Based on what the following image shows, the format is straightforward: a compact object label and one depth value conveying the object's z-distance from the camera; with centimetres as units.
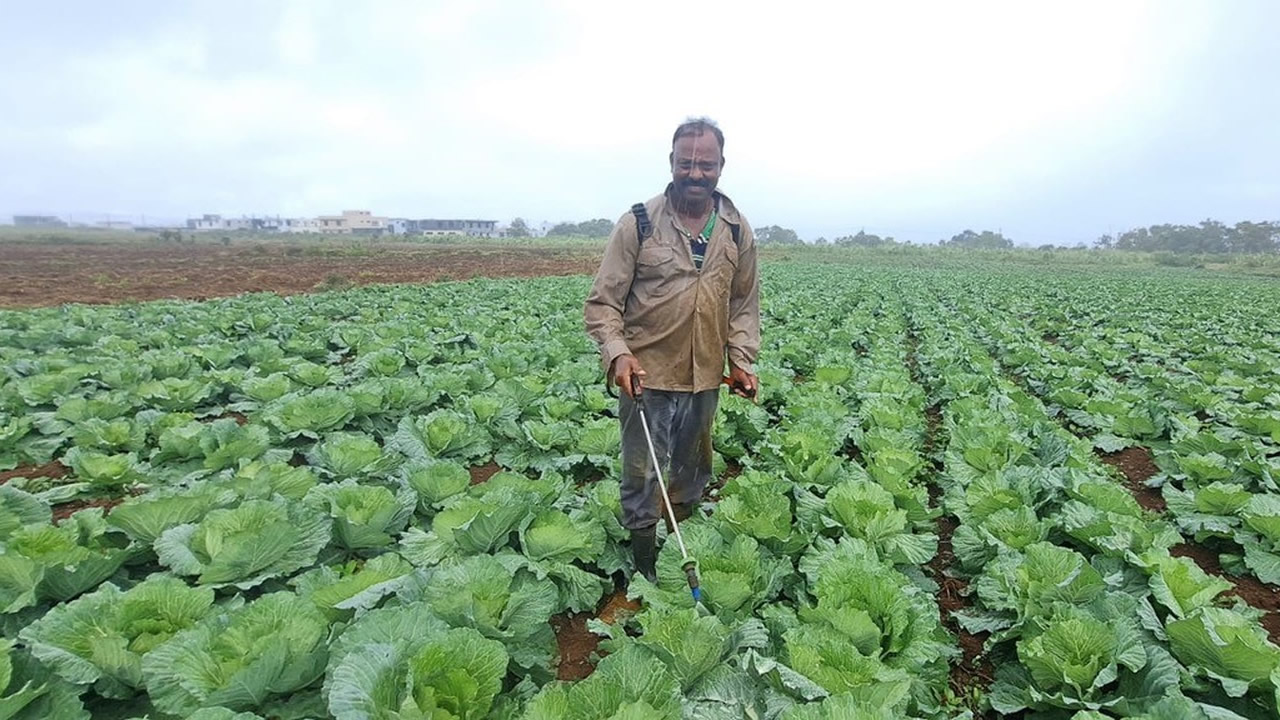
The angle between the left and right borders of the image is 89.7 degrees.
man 274
